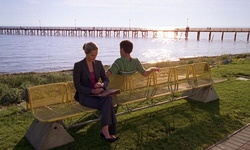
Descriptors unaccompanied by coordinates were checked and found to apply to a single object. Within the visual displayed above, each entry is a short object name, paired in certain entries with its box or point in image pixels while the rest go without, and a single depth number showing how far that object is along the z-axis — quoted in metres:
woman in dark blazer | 4.03
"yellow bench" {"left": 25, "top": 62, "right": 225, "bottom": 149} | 3.98
